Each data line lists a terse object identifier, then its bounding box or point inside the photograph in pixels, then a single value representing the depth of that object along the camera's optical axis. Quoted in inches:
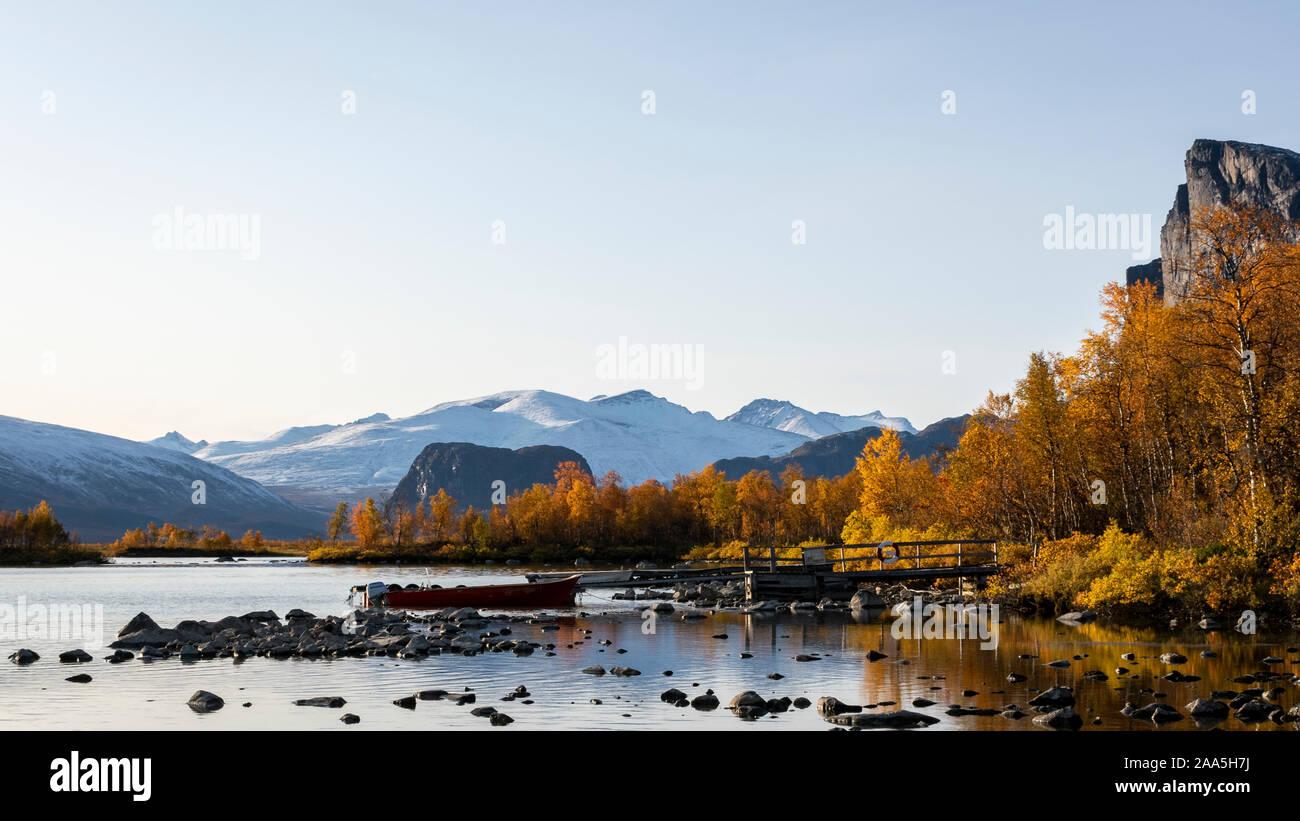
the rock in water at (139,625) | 1594.5
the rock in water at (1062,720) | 836.0
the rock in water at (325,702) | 1023.6
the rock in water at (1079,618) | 1723.7
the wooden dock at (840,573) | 2341.3
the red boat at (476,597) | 2391.1
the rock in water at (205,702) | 1016.2
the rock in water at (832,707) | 928.3
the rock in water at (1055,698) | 922.3
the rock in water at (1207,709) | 868.6
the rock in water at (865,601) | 2188.7
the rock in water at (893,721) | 856.9
